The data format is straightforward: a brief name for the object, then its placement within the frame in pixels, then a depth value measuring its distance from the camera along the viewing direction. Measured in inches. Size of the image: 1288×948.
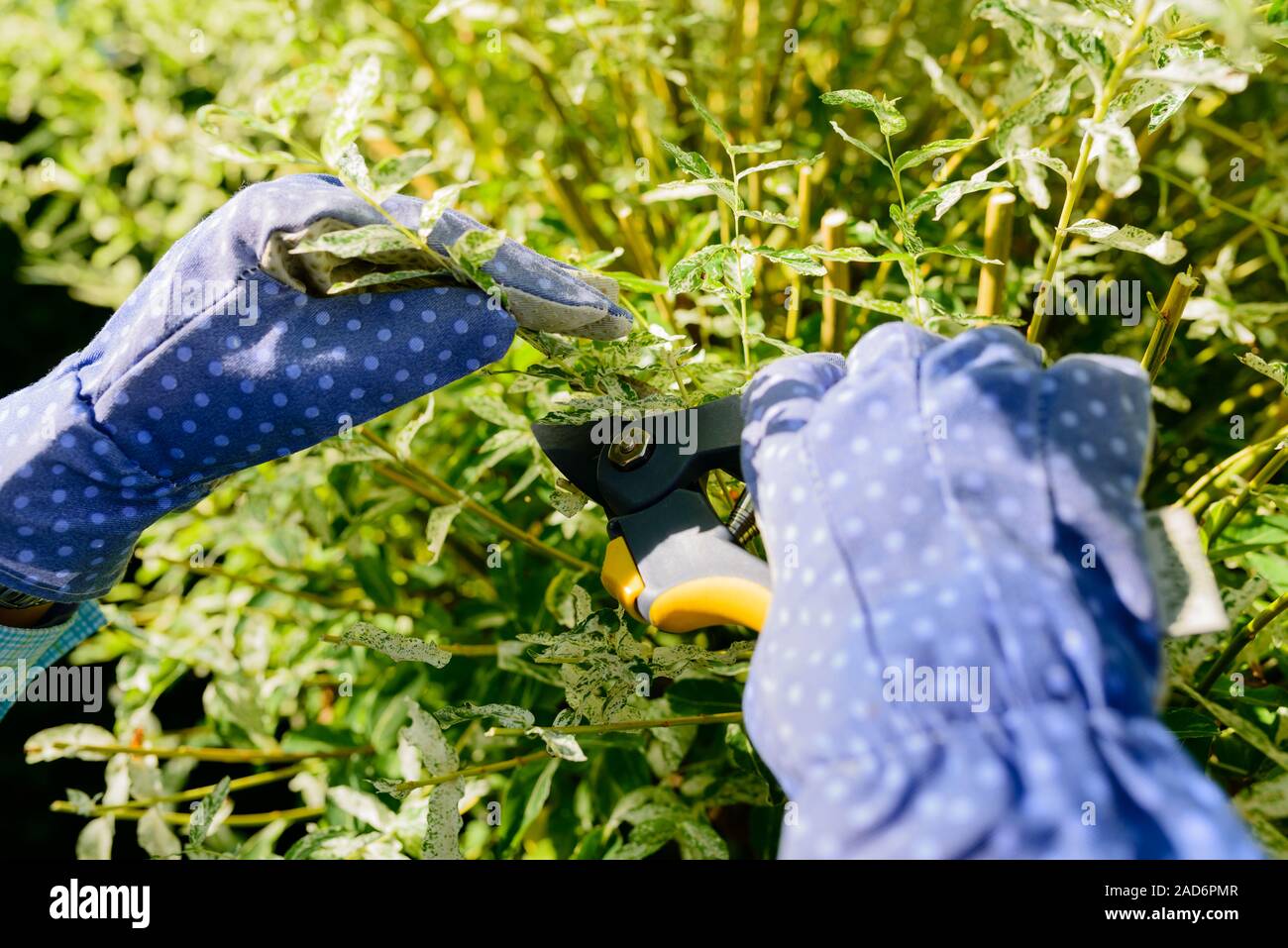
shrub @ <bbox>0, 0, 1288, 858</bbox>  24.4
